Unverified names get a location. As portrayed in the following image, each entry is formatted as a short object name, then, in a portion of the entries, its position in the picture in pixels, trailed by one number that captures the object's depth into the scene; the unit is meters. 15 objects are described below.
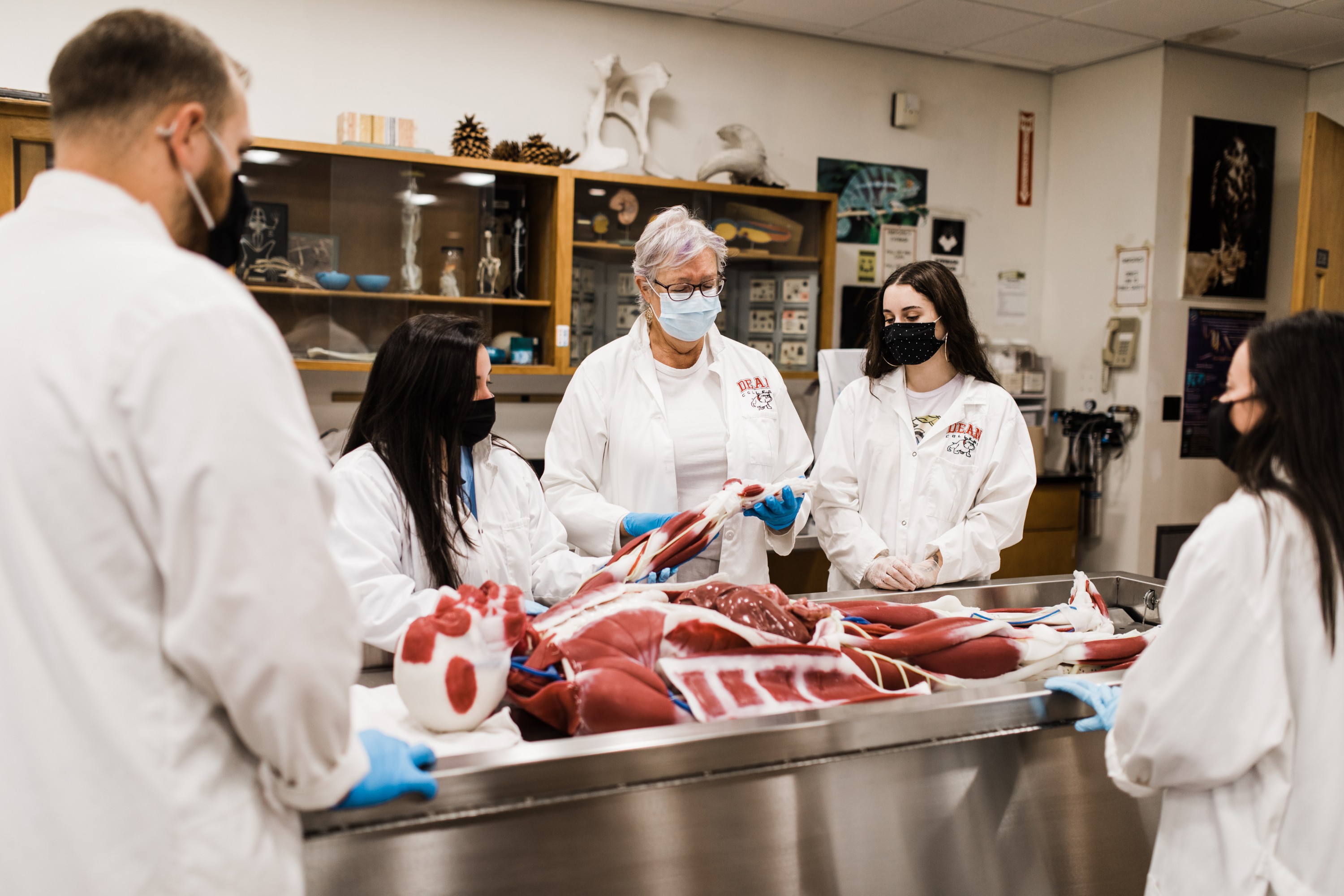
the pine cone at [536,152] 4.25
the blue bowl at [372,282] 4.04
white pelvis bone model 4.43
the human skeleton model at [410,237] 4.10
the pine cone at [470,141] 4.19
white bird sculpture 4.56
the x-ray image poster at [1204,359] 5.11
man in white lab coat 0.91
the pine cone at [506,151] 4.20
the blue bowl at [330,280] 3.97
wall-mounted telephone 5.10
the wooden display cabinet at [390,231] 3.92
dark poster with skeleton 5.01
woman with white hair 2.65
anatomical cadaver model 1.48
